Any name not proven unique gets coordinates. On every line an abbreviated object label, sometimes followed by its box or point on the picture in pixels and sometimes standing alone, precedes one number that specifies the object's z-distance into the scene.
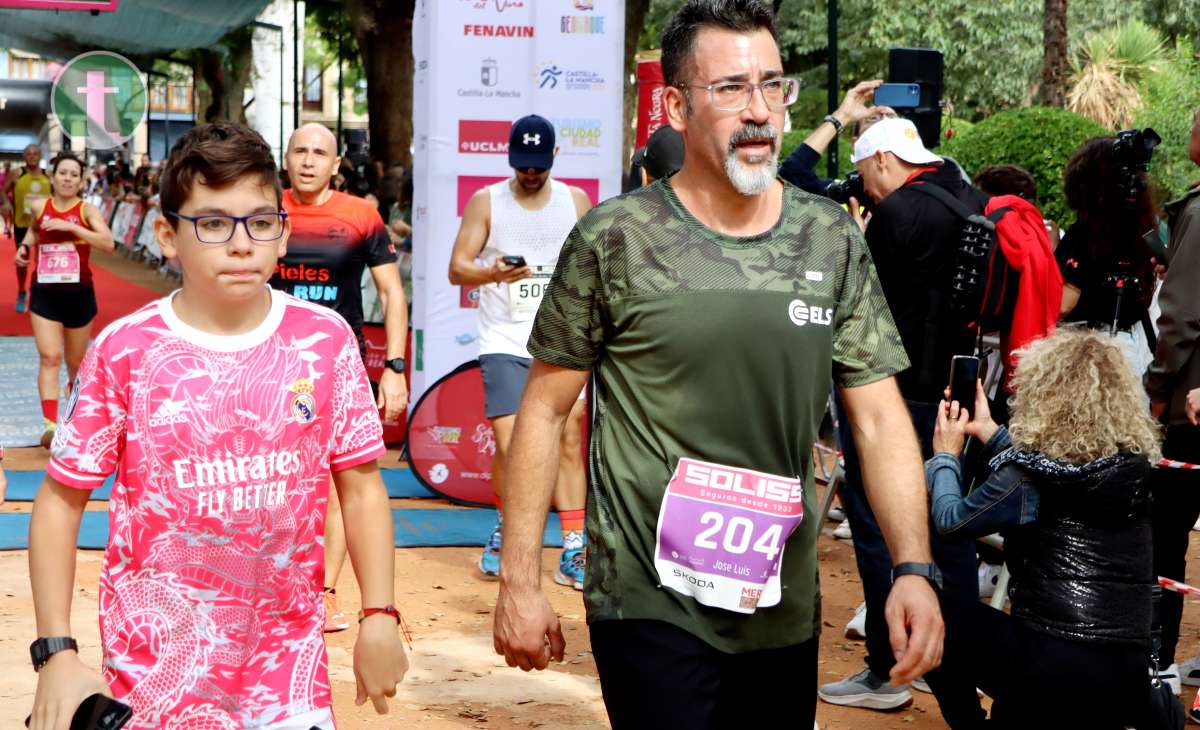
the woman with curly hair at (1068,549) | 4.87
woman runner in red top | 11.42
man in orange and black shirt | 7.32
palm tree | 25.36
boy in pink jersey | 3.18
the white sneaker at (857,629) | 7.36
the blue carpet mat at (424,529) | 9.02
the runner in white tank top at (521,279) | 8.09
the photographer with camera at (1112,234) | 6.99
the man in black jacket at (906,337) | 6.06
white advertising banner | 10.89
